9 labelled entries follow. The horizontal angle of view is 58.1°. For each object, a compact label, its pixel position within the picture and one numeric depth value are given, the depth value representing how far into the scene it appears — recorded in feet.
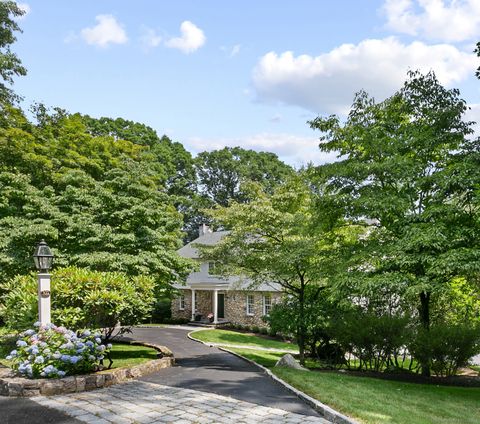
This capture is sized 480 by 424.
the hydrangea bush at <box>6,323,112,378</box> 27.53
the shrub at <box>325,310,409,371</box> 40.73
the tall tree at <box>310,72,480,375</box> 32.68
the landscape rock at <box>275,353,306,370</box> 38.81
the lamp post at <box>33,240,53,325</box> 31.32
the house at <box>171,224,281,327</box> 93.97
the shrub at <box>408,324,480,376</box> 38.09
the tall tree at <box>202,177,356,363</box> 43.98
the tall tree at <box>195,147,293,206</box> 187.32
